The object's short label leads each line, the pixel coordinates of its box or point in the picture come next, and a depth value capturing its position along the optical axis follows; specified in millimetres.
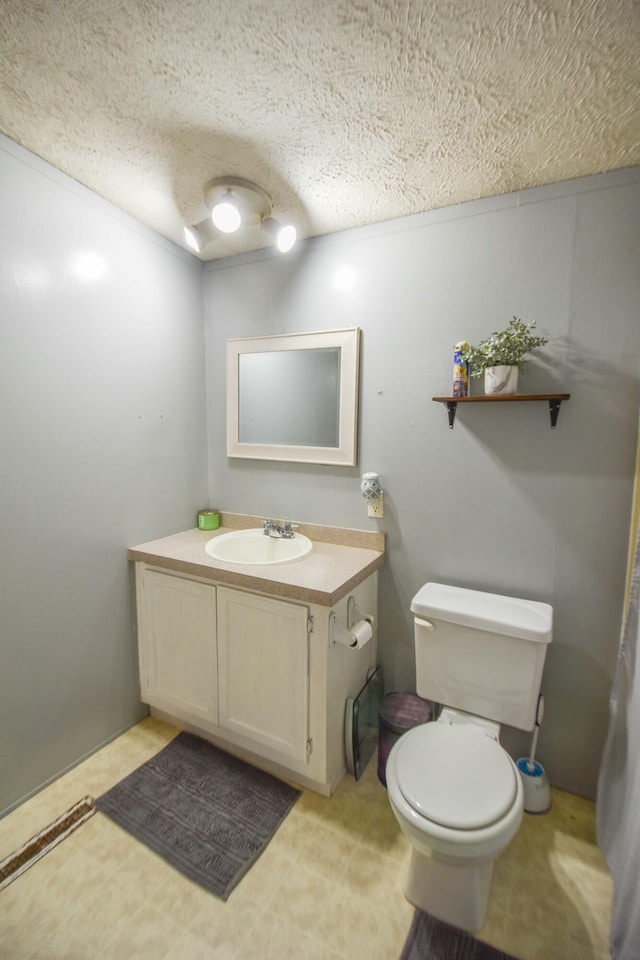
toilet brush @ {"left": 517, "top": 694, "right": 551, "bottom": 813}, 1457
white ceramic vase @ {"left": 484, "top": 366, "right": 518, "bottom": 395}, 1408
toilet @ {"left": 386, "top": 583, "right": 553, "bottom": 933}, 1011
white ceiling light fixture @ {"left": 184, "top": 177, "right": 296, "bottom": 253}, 1450
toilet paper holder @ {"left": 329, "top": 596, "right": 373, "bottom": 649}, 1411
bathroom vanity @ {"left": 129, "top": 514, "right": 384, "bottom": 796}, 1421
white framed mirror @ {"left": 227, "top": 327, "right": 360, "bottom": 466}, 1811
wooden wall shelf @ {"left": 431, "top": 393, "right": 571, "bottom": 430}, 1363
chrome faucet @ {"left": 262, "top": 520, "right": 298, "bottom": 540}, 1898
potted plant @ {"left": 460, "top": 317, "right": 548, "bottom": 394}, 1398
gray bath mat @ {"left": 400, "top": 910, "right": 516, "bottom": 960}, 1047
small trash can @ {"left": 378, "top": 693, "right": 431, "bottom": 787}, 1584
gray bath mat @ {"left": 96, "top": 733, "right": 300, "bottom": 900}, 1266
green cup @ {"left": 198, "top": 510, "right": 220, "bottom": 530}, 2107
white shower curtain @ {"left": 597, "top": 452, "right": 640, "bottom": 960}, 945
